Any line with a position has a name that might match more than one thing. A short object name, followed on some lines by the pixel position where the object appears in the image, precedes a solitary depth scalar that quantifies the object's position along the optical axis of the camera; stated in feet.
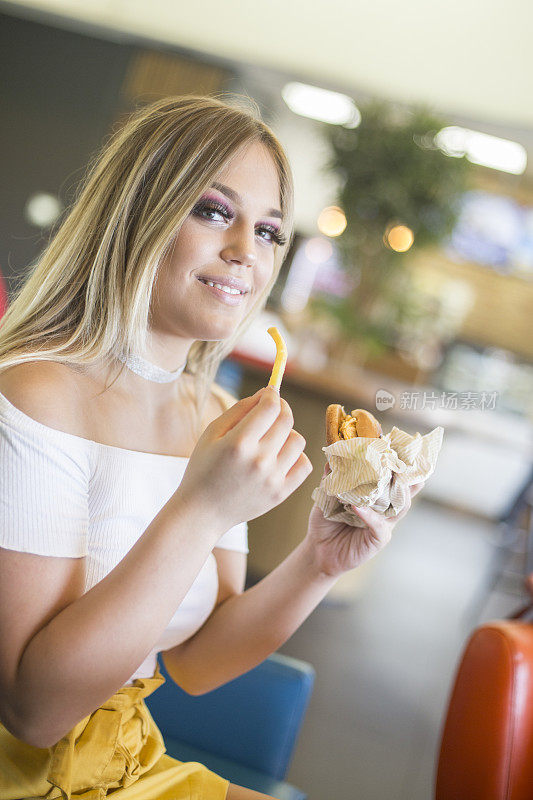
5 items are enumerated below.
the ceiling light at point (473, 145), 8.11
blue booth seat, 3.56
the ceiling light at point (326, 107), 8.45
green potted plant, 8.23
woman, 2.12
